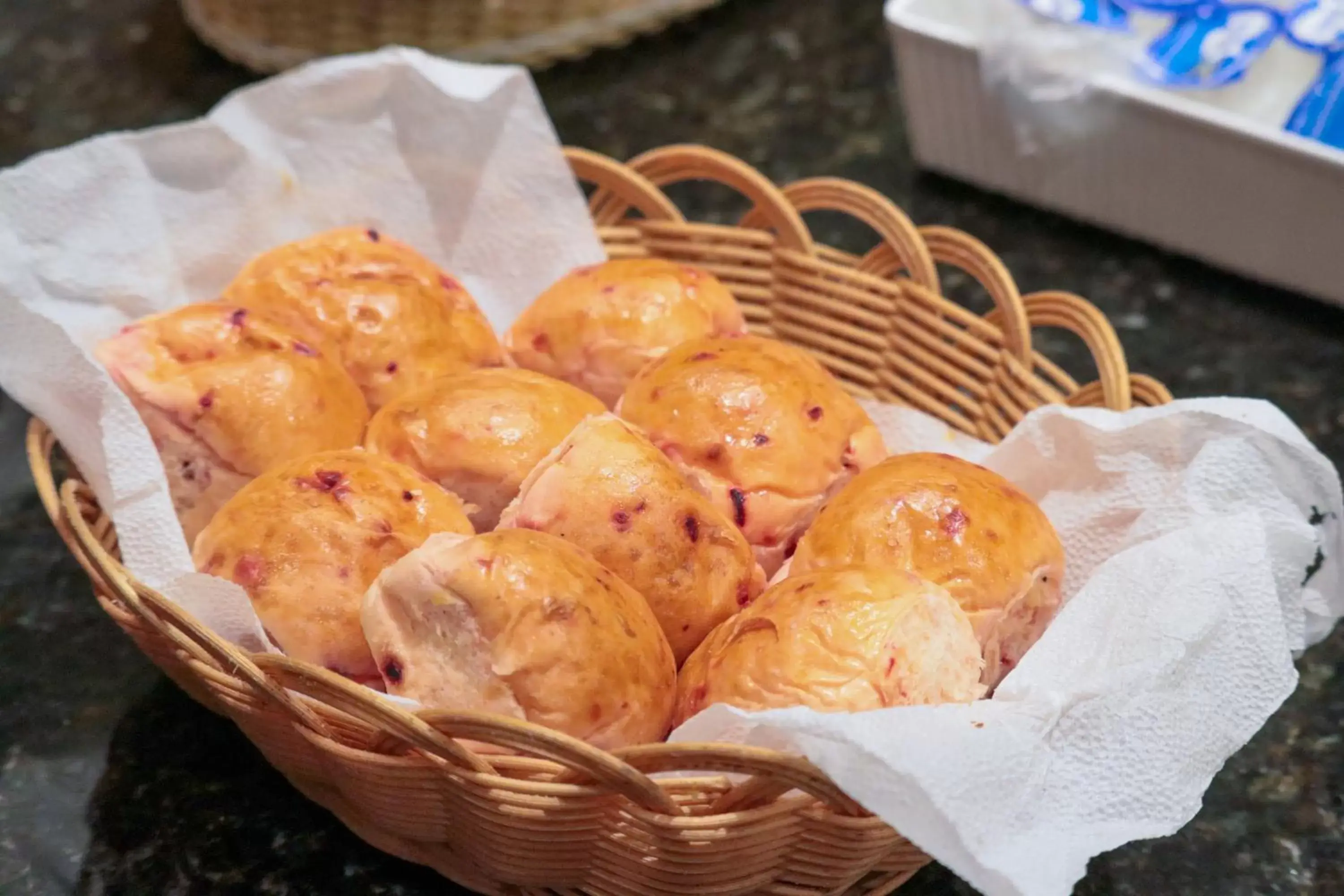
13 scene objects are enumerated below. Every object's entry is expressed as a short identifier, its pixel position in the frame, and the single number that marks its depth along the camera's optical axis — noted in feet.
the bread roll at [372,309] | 2.47
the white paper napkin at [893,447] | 2.03
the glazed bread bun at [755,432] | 2.32
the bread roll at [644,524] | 2.21
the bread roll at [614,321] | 2.47
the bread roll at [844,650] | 2.09
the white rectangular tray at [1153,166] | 2.70
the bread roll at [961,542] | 2.22
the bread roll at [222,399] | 2.35
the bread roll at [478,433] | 2.31
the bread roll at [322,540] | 2.19
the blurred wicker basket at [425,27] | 3.10
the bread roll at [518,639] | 2.09
